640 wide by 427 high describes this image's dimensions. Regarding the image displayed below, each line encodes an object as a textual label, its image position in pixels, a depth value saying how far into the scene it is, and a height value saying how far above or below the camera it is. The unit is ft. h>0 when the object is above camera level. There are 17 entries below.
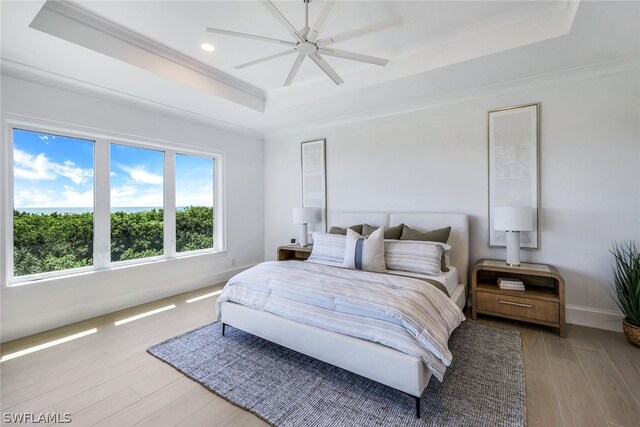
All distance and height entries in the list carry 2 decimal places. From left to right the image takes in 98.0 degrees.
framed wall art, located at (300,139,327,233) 15.14 +1.85
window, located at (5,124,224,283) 9.53 +0.43
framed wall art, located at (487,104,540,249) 10.07 +1.88
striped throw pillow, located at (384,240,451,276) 9.42 -1.52
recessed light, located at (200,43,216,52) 9.12 +5.53
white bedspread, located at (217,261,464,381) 5.73 -2.27
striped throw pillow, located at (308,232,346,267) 11.01 -1.49
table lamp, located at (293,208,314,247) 14.49 -0.27
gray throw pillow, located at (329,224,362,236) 12.64 -0.78
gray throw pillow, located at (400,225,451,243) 10.55 -0.87
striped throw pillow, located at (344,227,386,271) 9.78 -1.43
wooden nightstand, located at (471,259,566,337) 8.70 -2.78
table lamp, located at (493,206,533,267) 9.38 -0.38
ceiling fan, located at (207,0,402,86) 5.95 +4.19
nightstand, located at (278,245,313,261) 14.20 -2.14
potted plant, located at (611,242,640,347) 7.89 -2.19
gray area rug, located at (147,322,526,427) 5.50 -4.01
